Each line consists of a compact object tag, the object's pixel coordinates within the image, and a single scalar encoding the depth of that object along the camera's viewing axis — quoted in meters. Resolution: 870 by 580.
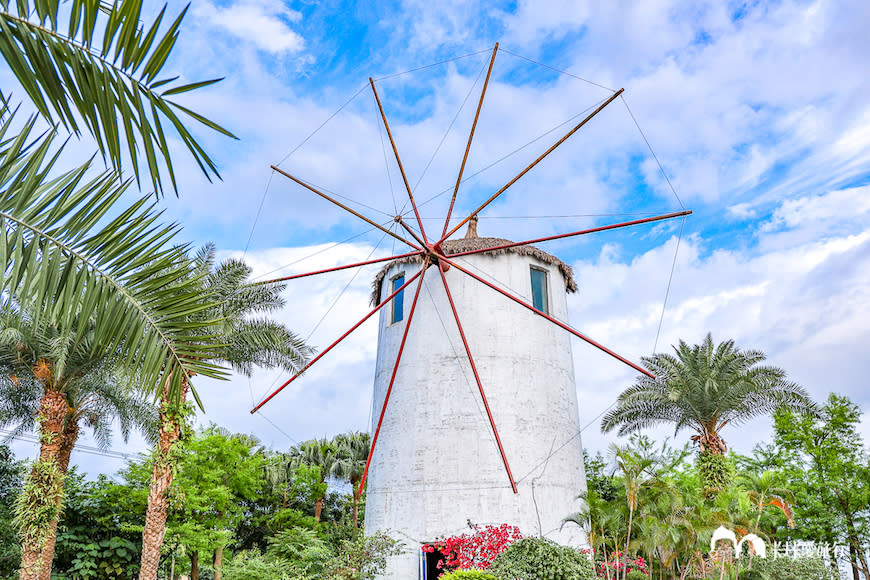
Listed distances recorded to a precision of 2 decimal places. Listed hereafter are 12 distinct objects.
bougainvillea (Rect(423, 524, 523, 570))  18.56
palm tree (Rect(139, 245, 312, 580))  18.05
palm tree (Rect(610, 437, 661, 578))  17.83
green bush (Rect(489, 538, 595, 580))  16.03
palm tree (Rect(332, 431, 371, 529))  36.06
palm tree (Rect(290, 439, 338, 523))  36.72
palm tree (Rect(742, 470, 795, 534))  22.00
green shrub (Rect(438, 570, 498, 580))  15.62
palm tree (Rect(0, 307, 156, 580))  19.80
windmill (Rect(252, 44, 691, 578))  20.36
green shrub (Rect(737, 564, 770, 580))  19.88
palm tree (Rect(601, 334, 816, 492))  26.08
